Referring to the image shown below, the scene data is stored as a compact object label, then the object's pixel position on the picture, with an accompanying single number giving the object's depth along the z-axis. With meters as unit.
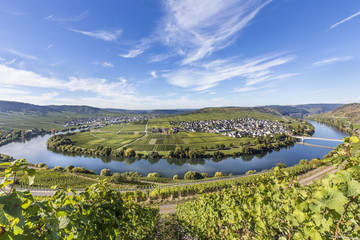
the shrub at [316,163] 48.47
